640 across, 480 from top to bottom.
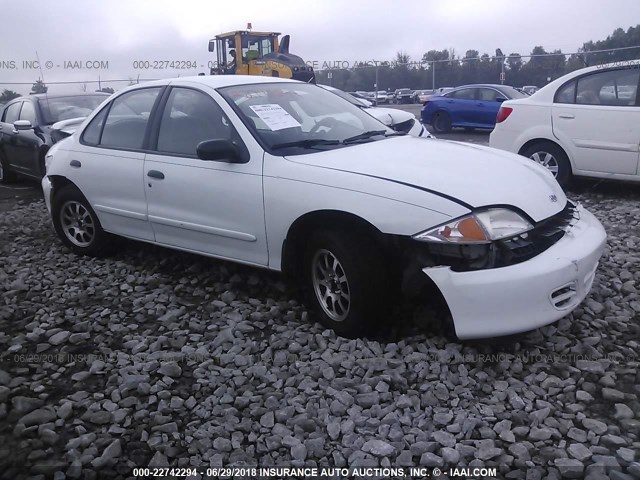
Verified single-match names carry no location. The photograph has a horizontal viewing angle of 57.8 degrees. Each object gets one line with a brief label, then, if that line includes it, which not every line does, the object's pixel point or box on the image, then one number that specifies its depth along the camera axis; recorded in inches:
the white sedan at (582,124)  253.1
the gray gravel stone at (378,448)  96.8
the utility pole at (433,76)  821.2
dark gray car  326.0
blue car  584.4
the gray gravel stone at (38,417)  110.3
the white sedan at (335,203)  117.2
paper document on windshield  154.7
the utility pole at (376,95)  863.2
